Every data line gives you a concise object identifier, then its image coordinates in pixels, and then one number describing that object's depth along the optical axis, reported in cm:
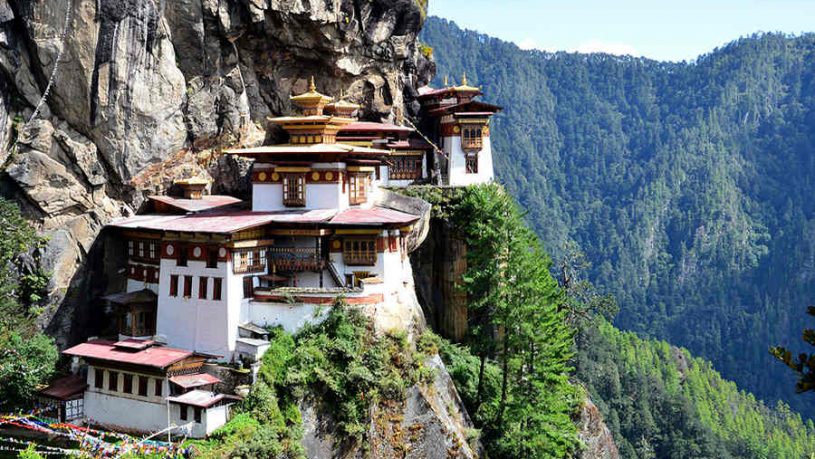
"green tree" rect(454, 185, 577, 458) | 4031
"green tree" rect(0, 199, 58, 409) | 3362
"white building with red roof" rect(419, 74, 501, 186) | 5084
